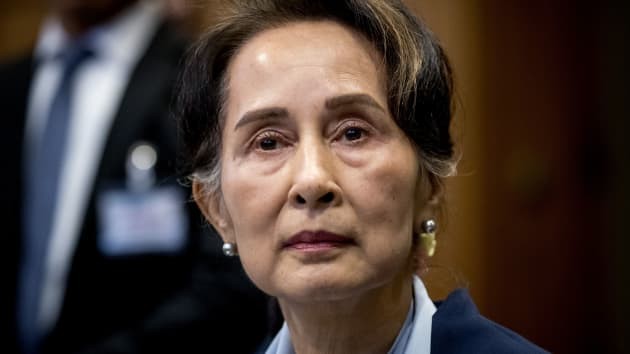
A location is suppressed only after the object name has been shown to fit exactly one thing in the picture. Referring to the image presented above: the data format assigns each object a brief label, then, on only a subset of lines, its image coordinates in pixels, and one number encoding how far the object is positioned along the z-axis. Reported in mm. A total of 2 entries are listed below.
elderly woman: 2425
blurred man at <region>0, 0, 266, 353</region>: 2861
